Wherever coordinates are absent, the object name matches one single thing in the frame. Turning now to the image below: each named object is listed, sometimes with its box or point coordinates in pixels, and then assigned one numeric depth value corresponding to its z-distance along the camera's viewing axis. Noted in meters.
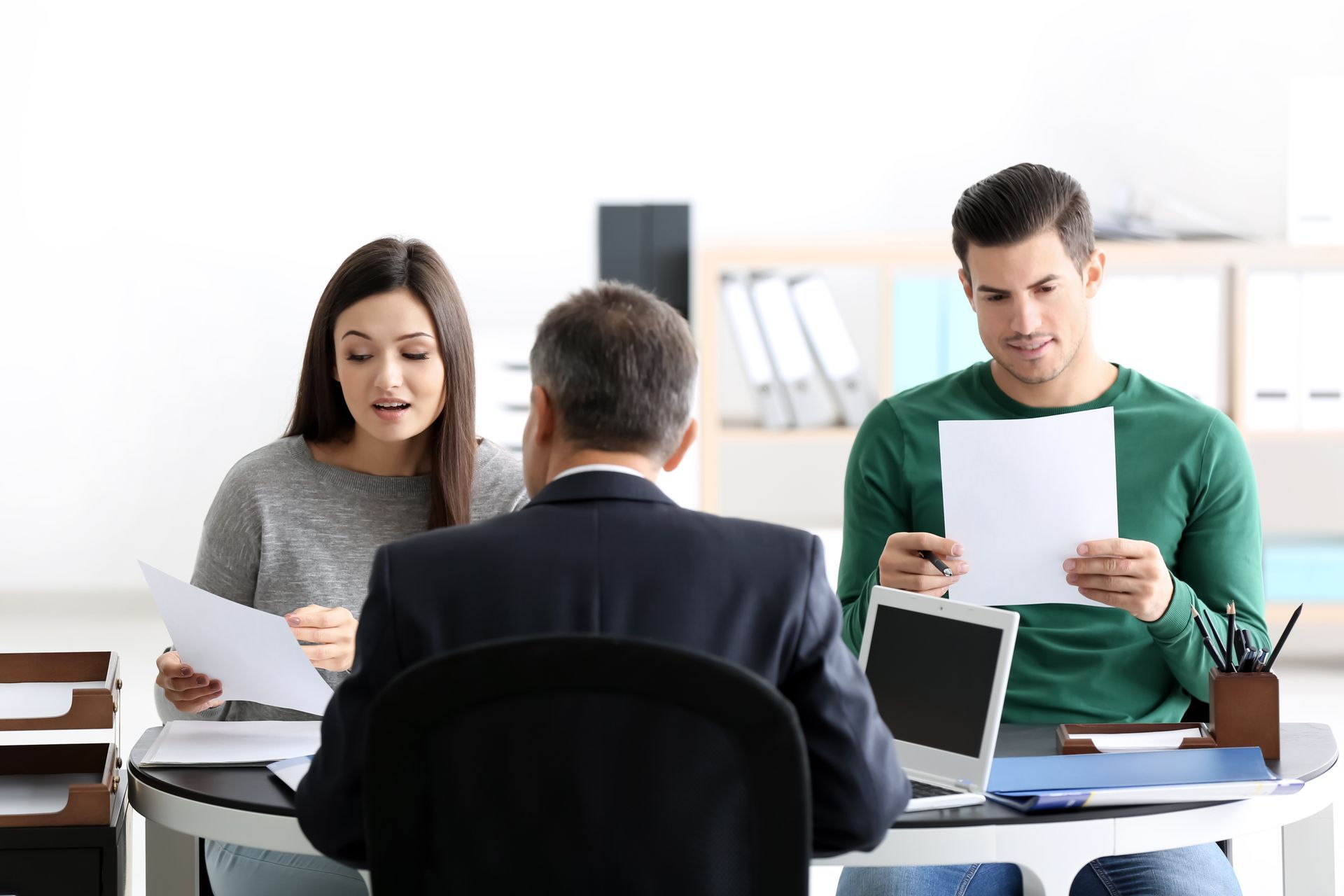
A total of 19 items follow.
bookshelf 9.06
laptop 5.19
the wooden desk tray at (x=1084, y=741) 5.34
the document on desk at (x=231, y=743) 5.32
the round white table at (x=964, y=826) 5.13
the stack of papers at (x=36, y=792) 5.33
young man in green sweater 5.61
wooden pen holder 5.33
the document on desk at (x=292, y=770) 5.23
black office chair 4.73
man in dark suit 4.89
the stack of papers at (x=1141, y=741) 5.34
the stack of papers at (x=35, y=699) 5.43
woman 5.78
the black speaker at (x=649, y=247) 9.35
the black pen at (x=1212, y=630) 5.36
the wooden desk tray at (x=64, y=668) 5.49
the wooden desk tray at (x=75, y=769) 5.29
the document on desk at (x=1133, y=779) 5.17
